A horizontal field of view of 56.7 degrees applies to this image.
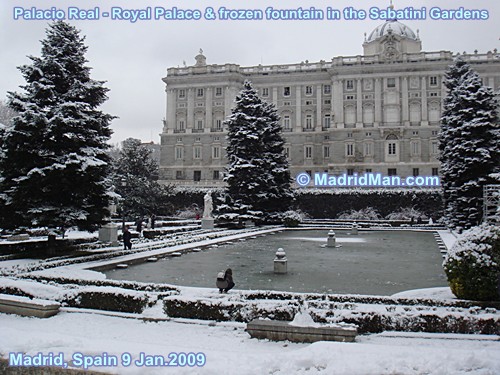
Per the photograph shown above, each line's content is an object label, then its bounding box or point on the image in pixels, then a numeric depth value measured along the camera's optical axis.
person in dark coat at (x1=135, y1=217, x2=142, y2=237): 28.34
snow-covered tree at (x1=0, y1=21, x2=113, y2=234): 16.22
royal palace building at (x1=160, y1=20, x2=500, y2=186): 63.56
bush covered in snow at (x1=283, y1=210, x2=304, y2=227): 37.90
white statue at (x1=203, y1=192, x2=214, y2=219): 33.34
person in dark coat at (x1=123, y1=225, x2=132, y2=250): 18.08
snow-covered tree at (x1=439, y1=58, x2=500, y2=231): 25.86
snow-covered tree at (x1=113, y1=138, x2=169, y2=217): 42.62
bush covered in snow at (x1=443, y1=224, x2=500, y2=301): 8.87
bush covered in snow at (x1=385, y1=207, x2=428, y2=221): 45.38
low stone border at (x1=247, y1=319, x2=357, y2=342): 7.61
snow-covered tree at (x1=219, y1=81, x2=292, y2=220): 36.88
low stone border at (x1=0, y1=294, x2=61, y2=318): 9.52
